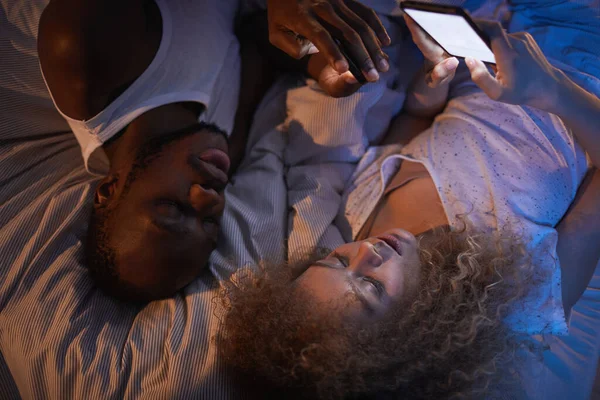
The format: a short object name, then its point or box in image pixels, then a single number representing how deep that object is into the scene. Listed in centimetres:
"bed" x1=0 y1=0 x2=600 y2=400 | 92
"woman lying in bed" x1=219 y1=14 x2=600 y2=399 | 80
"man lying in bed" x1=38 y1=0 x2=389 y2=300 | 91
